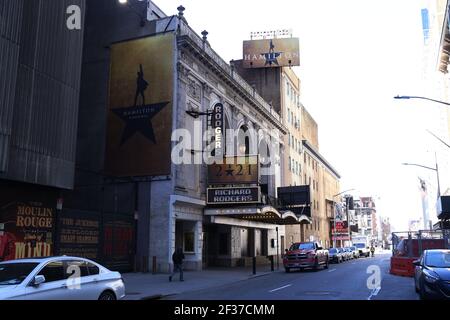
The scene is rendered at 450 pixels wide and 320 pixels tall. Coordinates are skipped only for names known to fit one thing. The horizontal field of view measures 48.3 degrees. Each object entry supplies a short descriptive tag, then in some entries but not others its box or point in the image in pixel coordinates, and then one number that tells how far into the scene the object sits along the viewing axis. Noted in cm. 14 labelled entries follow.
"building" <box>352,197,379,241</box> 14750
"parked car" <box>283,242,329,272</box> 3067
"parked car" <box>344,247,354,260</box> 5328
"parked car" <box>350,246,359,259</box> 5819
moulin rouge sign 2016
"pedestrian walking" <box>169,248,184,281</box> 2380
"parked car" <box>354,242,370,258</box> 6593
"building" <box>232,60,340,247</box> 5669
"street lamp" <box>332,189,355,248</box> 8152
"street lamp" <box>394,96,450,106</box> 2013
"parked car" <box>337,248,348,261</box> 4866
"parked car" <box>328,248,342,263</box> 4503
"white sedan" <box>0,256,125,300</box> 921
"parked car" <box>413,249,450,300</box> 1118
